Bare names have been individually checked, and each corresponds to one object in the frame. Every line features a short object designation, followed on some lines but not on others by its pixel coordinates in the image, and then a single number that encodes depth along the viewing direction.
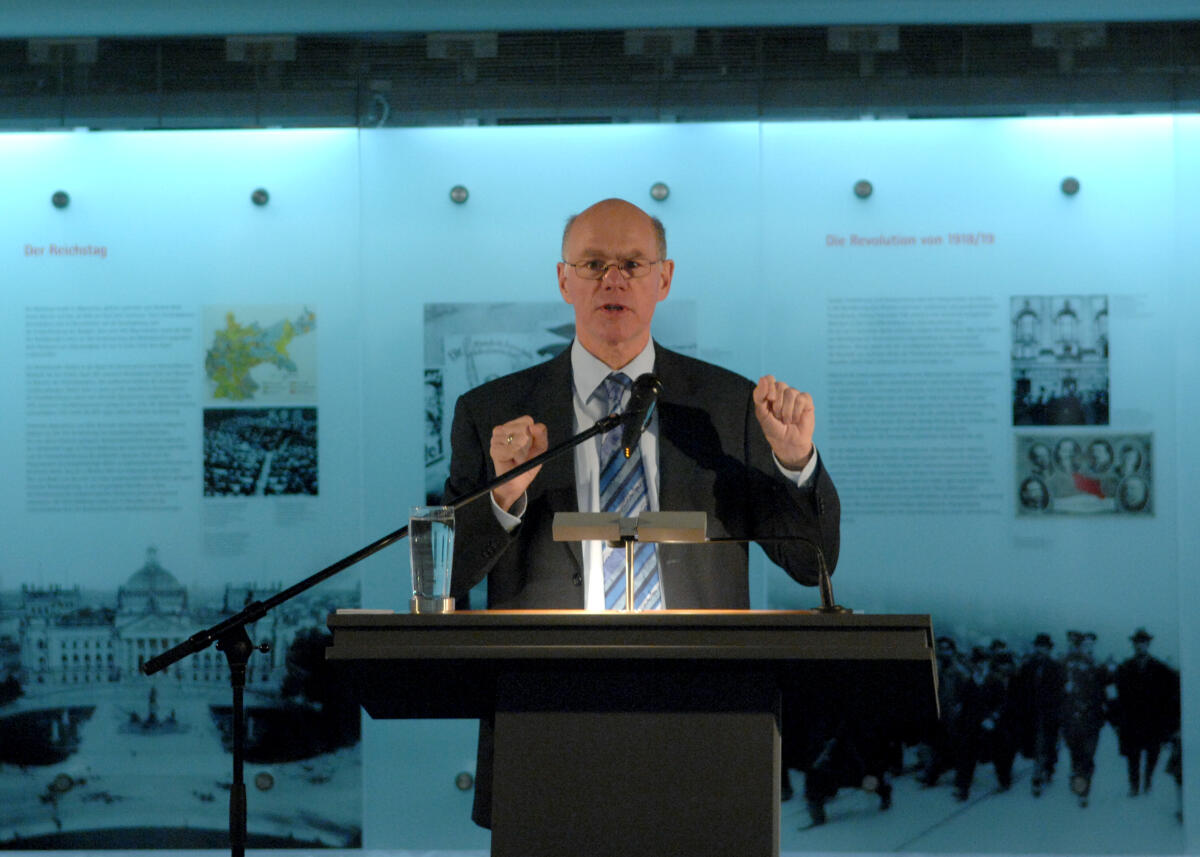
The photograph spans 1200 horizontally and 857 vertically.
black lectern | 3.63
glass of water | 4.30
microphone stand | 4.46
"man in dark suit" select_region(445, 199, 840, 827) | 5.19
